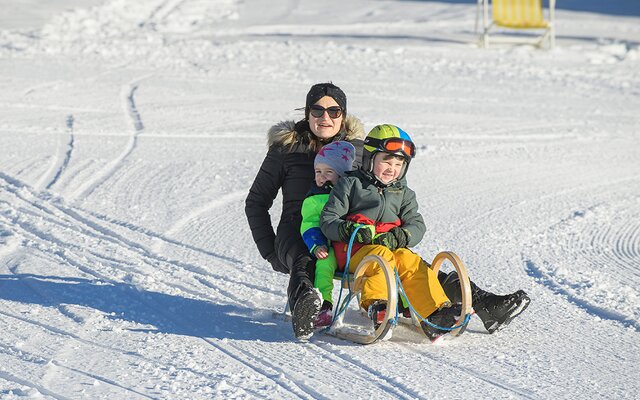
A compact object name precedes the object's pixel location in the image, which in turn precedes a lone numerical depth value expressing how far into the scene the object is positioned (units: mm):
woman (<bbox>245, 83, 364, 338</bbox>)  11227
